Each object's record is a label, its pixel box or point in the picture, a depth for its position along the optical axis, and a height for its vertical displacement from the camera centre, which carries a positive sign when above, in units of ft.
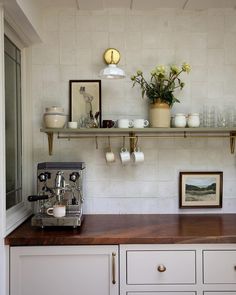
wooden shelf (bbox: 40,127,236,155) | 7.02 +0.22
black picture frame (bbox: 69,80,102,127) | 7.75 +1.08
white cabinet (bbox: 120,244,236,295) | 5.99 -2.38
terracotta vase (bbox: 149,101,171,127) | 7.20 +0.62
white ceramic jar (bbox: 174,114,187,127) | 7.22 +0.49
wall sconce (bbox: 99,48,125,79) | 6.61 +1.43
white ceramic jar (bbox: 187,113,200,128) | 7.23 +0.49
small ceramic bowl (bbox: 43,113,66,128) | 7.04 +0.47
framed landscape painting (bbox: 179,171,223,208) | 7.82 -1.14
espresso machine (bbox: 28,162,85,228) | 6.77 -0.95
